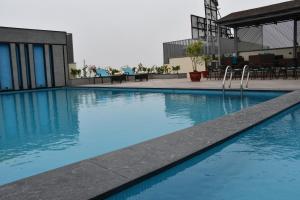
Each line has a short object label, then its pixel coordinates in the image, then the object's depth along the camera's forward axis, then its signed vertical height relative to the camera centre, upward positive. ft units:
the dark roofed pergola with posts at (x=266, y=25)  35.25 +8.90
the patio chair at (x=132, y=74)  51.45 +1.77
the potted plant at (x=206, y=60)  45.39 +3.51
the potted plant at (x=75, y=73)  50.40 +2.38
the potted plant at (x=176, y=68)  54.68 +2.71
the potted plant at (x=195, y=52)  38.10 +4.44
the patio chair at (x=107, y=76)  48.39 +1.55
